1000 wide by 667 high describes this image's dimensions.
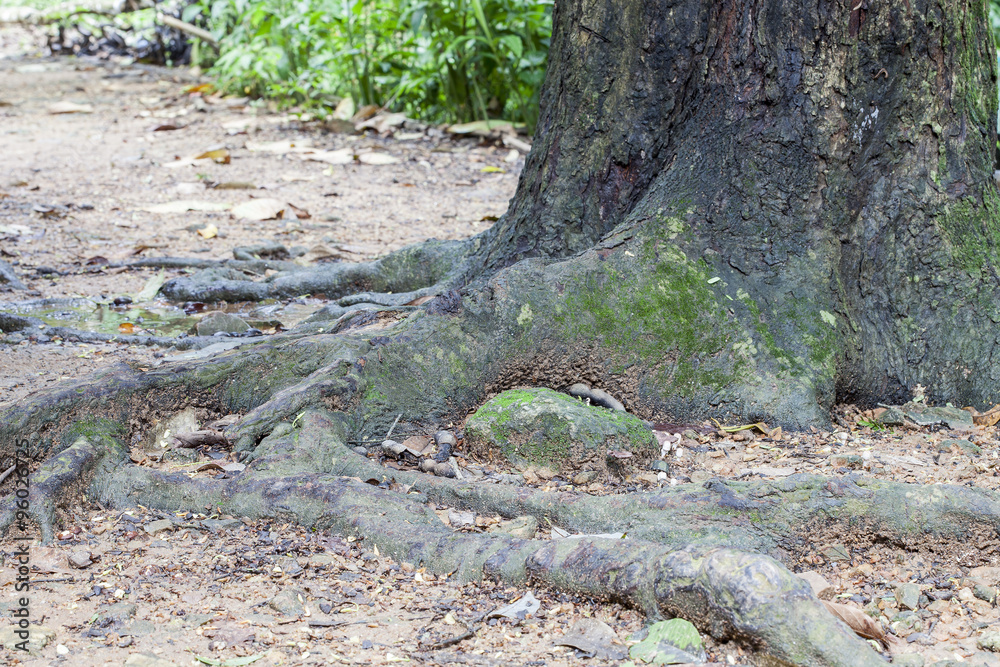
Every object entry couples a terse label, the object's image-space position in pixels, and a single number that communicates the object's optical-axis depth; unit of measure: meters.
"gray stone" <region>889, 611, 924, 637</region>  2.11
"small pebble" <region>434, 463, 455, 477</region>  2.87
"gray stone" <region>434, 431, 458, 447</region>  3.04
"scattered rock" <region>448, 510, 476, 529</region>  2.61
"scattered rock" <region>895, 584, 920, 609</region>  2.20
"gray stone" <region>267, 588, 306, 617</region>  2.15
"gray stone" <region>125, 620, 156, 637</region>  2.03
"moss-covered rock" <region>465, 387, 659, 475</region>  2.85
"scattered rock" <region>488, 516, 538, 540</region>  2.50
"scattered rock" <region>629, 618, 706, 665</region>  1.93
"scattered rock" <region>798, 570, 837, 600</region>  2.24
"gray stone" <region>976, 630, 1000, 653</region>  2.00
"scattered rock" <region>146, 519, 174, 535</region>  2.53
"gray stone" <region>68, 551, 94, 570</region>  2.34
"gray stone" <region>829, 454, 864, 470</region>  2.84
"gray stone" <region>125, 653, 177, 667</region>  1.89
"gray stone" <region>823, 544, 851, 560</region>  2.43
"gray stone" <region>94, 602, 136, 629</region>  2.06
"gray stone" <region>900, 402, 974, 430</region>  3.11
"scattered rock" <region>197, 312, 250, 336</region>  4.40
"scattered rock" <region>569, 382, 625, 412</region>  3.18
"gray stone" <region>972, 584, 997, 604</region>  2.21
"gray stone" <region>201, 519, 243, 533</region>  2.56
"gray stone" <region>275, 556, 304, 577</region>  2.34
